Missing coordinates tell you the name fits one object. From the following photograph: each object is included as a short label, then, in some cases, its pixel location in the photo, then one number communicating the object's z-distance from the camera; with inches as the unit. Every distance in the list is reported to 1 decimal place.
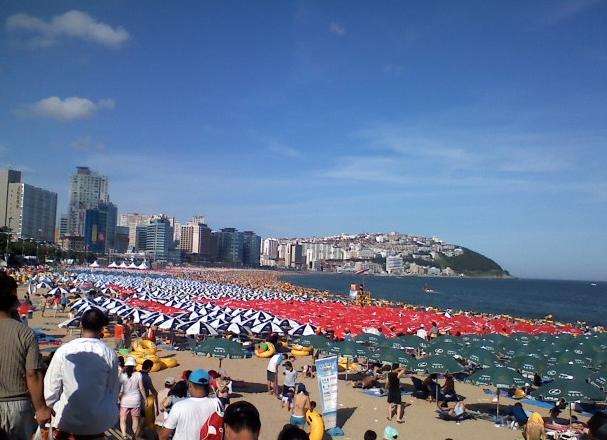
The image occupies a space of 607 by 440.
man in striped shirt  102.0
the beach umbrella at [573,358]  648.6
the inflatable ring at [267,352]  735.1
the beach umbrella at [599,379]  483.3
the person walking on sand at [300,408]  344.8
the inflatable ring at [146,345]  648.4
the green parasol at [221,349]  532.7
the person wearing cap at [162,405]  328.0
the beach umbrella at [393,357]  557.9
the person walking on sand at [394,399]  454.3
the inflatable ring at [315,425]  332.8
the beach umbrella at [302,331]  748.0
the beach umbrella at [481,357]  590.1
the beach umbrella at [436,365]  526.0
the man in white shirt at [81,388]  111.2
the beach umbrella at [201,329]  691.8
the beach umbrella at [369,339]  680.4
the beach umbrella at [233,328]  731.4
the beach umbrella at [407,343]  680.4
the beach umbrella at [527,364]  565.6
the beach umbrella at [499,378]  468.4
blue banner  363.9
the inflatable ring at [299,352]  780.0
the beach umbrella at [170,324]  729.4
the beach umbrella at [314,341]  629.3
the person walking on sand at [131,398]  256.1
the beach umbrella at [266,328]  766.7
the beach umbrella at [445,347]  651.5
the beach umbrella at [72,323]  716.0
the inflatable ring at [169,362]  610.9
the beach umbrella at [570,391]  426.5
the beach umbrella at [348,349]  593.6
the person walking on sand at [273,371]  516.1
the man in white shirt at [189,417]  122.1
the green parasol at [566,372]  487.3
